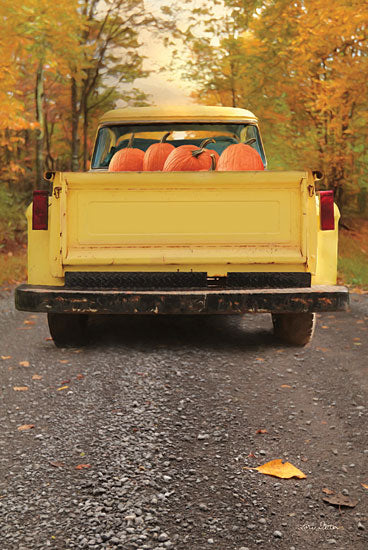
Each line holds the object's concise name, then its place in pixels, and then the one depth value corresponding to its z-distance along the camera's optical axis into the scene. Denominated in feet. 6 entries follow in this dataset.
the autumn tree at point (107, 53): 72.95
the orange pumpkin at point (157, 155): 19.19
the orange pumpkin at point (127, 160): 19.67
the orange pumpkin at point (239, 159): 18.63
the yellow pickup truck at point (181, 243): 15.57
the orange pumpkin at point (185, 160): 17.95
